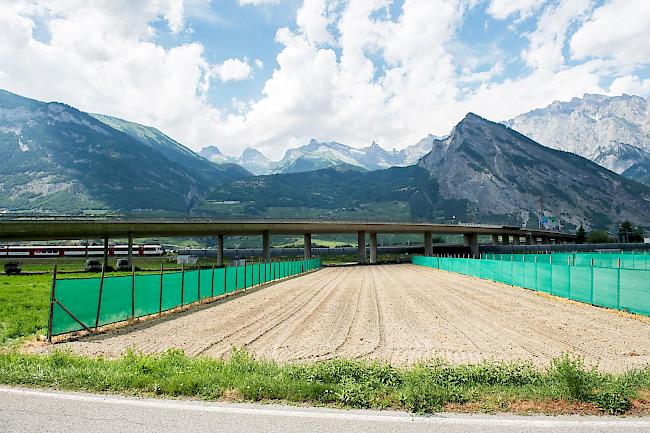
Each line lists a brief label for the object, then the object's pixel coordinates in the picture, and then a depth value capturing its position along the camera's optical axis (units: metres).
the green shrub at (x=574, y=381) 7.77
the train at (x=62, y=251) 106.62
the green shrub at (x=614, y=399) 7.27
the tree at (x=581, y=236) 196.62
